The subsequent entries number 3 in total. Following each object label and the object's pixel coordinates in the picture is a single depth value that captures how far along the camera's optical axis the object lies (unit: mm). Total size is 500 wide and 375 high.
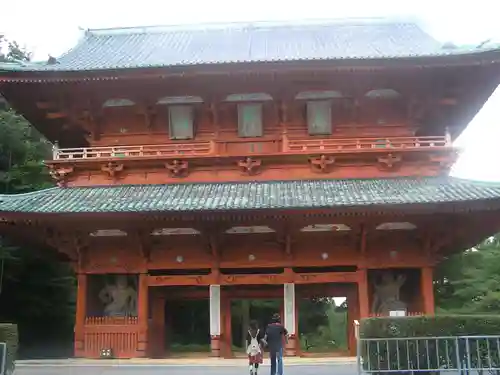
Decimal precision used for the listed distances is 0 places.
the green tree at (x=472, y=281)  27562
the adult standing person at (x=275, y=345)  13578
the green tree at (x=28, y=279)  28547
